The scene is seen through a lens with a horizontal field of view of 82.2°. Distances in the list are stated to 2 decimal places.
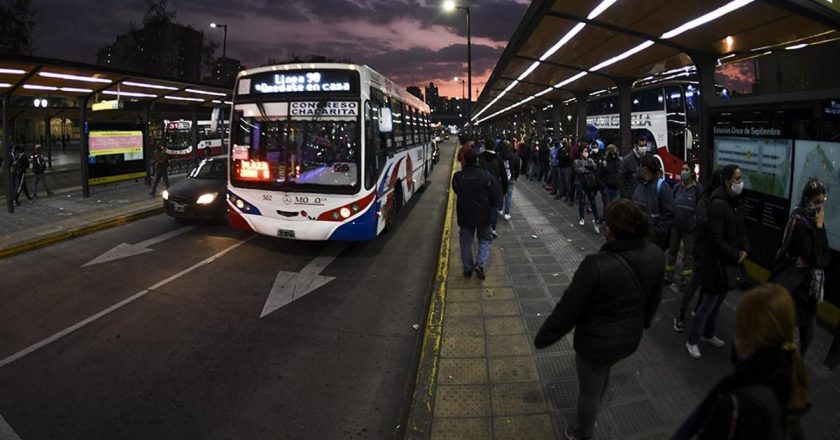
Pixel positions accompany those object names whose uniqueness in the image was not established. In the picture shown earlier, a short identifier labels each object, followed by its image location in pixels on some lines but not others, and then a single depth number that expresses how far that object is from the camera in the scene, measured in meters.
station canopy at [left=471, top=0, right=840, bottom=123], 6.41
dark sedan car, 10.80
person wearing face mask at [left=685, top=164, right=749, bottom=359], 4.42
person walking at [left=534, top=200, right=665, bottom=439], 2.90
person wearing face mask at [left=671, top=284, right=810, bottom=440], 1.78
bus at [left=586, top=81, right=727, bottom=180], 16.80
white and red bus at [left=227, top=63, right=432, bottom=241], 8.09
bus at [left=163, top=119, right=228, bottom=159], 30.39
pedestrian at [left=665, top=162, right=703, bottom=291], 6.05
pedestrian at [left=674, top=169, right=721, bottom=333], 4.60
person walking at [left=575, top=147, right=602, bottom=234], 9.90
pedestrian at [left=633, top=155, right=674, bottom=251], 6.26
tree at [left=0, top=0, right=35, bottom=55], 37.81
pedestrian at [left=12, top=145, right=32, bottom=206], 13.09
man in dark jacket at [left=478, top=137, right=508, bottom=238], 8.36
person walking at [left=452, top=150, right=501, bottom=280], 6.67
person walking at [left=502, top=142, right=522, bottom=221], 11.30
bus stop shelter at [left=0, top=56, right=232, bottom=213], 10.99
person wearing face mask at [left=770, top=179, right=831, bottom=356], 4.07
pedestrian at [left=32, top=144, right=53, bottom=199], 14.14
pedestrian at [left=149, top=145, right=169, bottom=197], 15.16
